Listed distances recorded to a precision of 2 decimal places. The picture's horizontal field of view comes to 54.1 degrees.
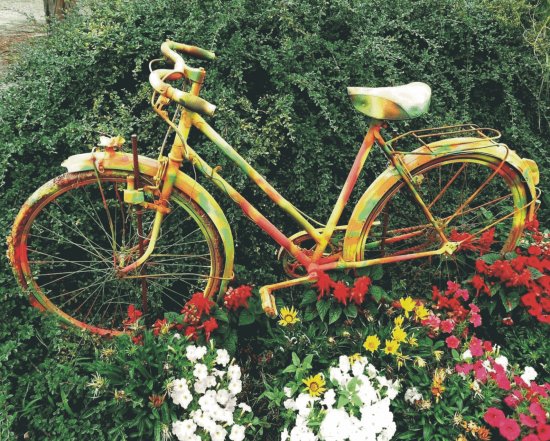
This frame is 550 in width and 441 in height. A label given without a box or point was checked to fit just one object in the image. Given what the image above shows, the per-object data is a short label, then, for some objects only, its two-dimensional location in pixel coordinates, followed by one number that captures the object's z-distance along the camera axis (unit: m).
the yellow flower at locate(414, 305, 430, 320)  2.61
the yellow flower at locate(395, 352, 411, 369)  2.48
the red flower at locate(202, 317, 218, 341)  2.56
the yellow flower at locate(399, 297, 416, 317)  2.58
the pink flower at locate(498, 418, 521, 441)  2.19
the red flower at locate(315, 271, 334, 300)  2.64
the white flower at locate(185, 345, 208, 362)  2.42
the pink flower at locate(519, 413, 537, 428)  2.22
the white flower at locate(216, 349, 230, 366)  2.47
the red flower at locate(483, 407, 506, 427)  2.22
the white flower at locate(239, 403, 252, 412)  2.40
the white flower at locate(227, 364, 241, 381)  2.44
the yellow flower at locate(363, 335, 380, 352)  2.48
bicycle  2.38
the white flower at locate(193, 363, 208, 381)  2.37
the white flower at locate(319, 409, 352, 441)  2.19
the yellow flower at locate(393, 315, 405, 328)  2.55
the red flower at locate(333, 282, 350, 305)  2.61
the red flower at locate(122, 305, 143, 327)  2.57
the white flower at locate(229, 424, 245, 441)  2.29
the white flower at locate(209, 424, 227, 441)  2.29
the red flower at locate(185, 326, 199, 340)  2.57
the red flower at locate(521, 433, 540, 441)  2.18
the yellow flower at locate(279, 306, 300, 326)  2.59
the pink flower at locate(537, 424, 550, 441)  2.20
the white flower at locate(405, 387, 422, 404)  2.44
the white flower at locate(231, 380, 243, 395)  2.41
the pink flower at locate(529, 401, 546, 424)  2.22
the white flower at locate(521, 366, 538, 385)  2.50
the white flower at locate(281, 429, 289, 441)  2.29
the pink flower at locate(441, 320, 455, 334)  2.63
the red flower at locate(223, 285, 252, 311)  2.70
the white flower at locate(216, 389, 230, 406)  2.38
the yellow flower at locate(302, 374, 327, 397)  2.35
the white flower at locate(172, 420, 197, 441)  2.27
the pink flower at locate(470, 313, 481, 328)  2.69
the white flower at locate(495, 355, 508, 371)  2.54
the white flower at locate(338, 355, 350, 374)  2.44
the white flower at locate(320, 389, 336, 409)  2.29
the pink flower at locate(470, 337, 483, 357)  2.52
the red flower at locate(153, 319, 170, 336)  2.55
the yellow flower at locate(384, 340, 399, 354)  2.47
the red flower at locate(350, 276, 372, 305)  2.60
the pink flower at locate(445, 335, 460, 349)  2.55
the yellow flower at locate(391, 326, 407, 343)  2.48
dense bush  2.99
